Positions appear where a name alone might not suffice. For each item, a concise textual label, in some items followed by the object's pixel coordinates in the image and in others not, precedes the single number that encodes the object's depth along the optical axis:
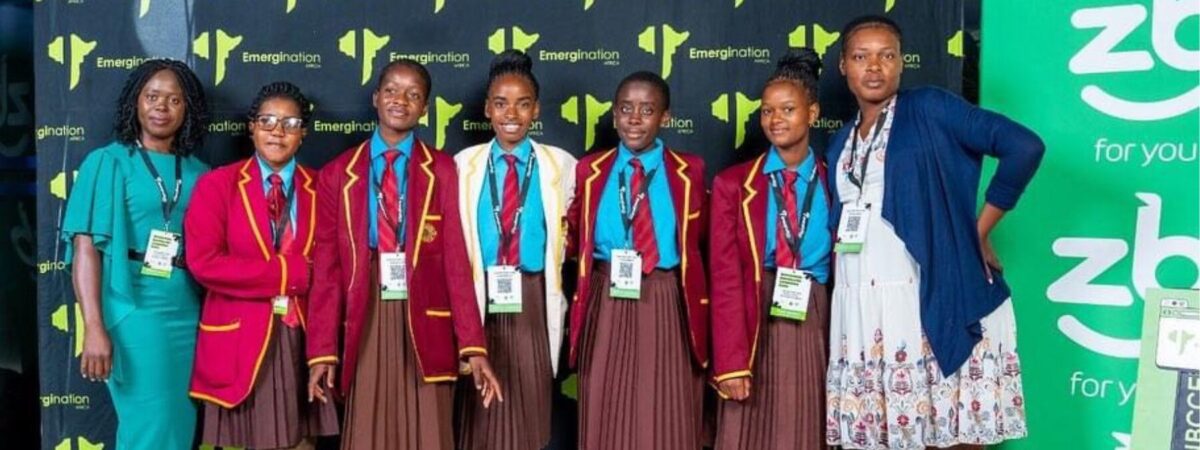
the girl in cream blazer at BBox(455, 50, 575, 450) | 3.04
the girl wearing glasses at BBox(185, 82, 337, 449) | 2.88
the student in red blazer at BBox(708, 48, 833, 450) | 2.86
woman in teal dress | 3.04
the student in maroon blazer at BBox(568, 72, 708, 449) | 2.96
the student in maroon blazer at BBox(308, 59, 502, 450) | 2.85
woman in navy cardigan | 2.49
